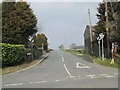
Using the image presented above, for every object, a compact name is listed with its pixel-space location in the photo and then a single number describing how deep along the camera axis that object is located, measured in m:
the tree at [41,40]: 61.81
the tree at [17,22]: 20.58
